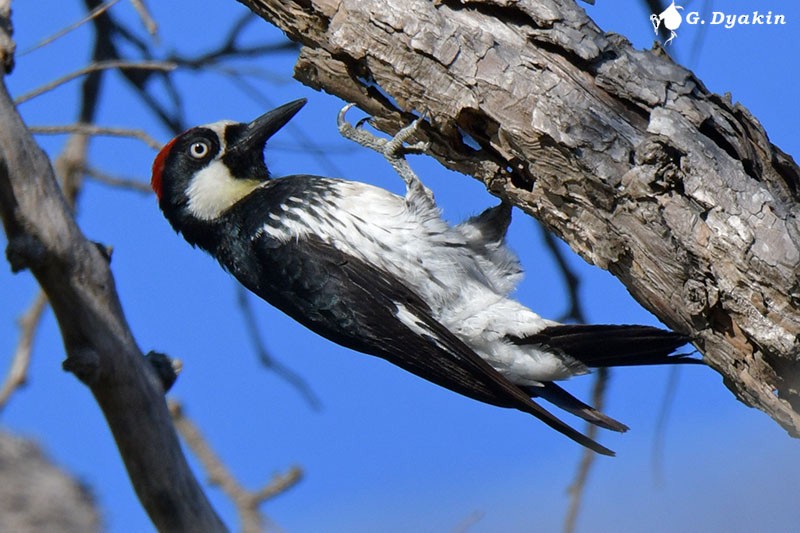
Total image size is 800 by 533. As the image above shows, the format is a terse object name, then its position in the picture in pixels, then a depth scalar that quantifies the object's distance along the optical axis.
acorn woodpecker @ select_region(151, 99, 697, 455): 7.18
